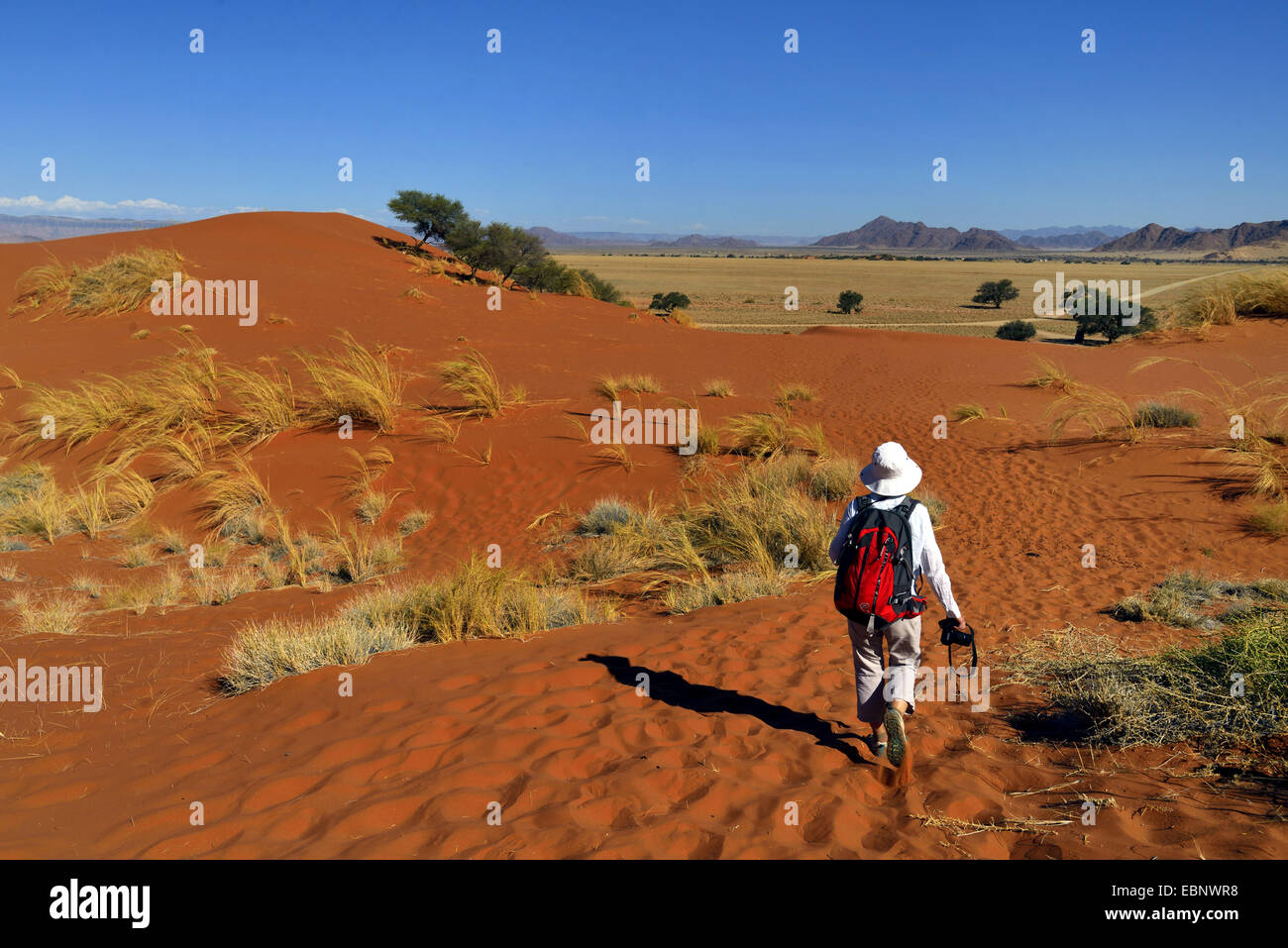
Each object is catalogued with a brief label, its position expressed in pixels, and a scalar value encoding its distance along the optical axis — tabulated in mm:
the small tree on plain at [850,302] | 41675
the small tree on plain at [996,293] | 45844
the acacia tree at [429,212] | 36344
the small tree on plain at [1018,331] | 30069
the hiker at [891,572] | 3820
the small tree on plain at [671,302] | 41350
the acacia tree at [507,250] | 33844
